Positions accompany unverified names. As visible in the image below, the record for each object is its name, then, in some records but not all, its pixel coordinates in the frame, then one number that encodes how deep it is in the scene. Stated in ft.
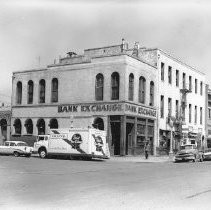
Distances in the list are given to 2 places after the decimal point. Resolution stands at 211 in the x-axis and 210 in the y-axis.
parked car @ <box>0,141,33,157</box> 122.52
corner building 134.21
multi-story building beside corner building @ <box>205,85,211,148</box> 193.57
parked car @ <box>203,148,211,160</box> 126.00
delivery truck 108.78
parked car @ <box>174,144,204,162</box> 115.34
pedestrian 123.13
